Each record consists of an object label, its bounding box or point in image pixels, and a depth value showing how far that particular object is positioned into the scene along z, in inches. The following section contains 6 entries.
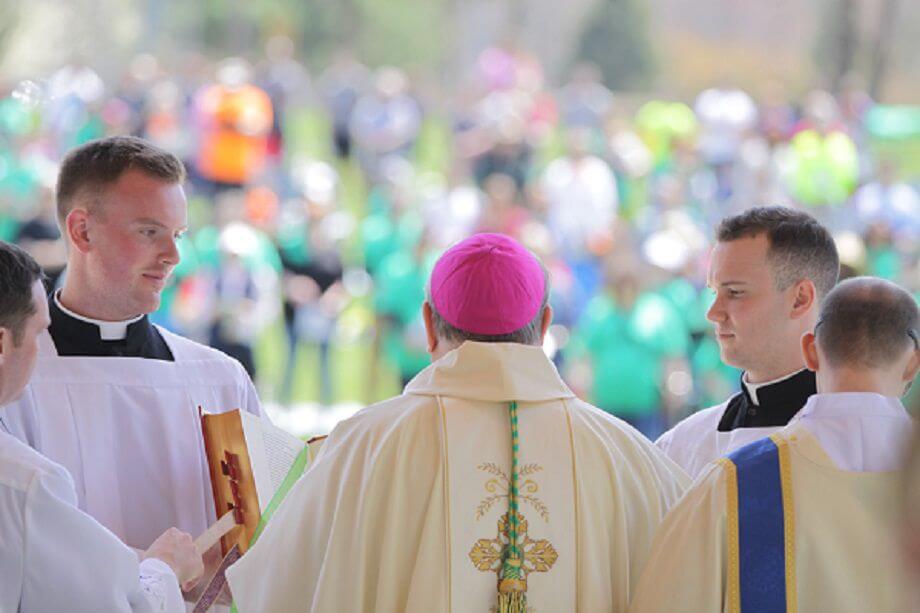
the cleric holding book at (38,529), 245.0
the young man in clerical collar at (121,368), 323.9
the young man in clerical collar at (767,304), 324.2
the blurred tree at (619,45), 1777.8
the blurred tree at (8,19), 1540.4
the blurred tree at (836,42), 1771.7
